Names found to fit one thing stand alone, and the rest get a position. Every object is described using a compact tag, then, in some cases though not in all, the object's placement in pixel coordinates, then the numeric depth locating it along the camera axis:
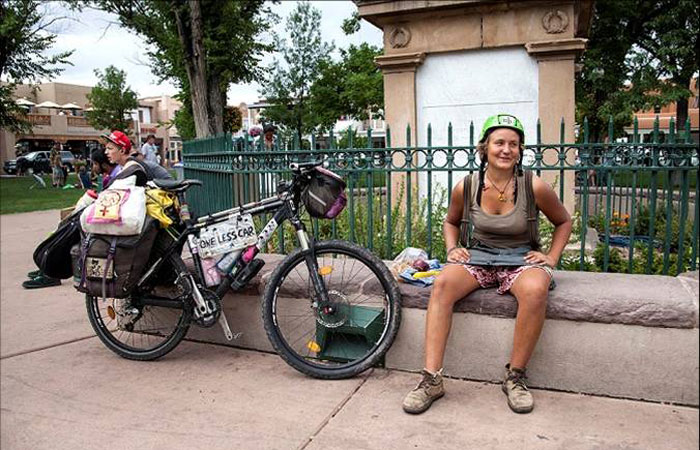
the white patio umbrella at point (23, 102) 27.52
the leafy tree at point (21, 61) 23.52
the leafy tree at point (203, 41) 16.38
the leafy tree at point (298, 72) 29.67
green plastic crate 3.71
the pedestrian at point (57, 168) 25.53
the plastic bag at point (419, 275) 3.72
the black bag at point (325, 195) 3.65
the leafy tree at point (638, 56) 20.58
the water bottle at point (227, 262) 3.83
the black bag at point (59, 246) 3.87
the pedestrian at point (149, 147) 10.65
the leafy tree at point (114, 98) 44.94
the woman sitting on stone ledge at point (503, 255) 3.16
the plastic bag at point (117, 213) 3.54
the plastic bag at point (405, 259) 3.87
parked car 33.19
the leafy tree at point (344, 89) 27.52
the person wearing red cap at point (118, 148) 5.24
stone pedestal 6.00
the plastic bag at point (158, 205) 3.69
